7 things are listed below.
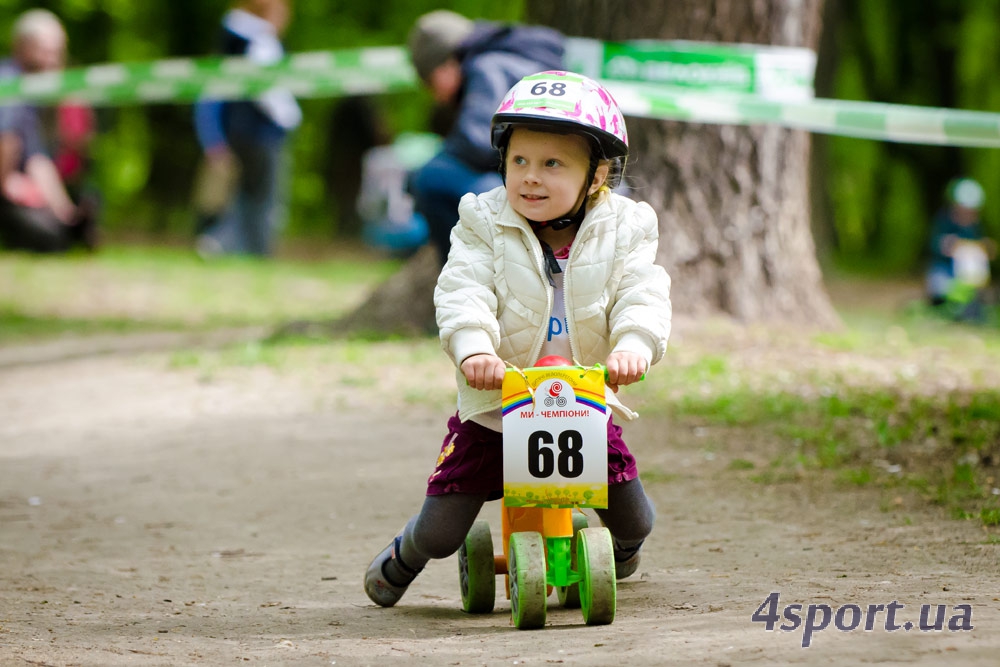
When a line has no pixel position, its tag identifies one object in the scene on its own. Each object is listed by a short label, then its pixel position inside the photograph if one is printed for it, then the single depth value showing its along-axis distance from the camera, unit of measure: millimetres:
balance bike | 7461
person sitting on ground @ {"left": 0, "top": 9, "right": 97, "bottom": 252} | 25437
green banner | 16078
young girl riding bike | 7855
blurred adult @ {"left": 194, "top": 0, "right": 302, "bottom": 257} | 26187
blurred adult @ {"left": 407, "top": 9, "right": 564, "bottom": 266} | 15469
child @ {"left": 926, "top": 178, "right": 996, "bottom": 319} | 21937
